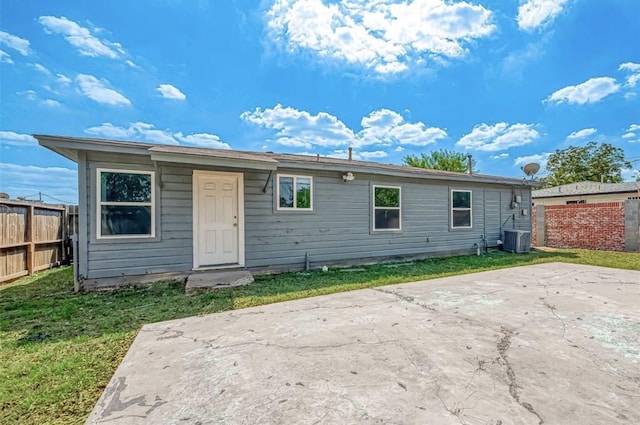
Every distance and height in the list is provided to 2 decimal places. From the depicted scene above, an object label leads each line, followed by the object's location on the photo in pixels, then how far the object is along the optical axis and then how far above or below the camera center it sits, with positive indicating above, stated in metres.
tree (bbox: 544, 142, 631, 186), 28.77 +5.08
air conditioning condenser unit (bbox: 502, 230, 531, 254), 10.00 -0.87
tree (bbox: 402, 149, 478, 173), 23.92 +4.59
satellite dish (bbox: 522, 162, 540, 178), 10.11 +1.60
